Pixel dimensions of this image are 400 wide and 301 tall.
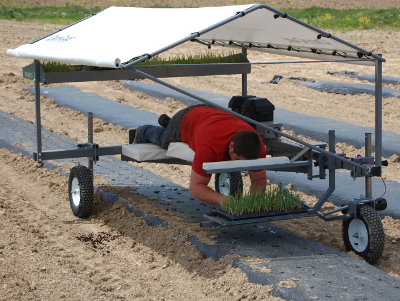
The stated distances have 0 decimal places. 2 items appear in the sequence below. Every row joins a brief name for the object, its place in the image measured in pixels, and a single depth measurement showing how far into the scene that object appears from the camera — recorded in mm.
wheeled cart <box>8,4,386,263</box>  8078
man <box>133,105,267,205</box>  8359
